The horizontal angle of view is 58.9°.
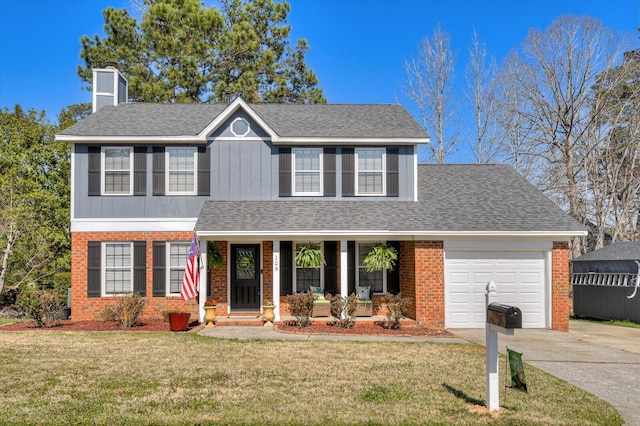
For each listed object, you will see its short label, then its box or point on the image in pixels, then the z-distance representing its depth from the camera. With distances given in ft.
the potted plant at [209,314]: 51.16
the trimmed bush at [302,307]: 49.47
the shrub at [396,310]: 48.83
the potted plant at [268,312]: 51.60
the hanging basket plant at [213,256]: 54.24
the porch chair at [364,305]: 54.24
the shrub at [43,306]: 50.19
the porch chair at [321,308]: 53.21
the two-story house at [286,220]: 52.54
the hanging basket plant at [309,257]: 54.80
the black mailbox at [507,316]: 22.85
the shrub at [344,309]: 49.51
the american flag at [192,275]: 49.29
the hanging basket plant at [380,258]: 54.24
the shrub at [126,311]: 49.67
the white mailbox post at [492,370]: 24.18
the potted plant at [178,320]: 47.37
